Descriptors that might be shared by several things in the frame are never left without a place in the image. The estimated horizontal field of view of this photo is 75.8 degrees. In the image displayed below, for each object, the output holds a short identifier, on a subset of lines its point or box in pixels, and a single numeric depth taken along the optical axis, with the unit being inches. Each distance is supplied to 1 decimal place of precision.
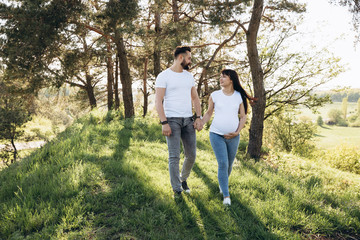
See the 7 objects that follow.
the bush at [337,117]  3710.6
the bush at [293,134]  908.0
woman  137.0
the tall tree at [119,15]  345.4
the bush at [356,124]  3518.7
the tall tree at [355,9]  211.5
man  132.8
